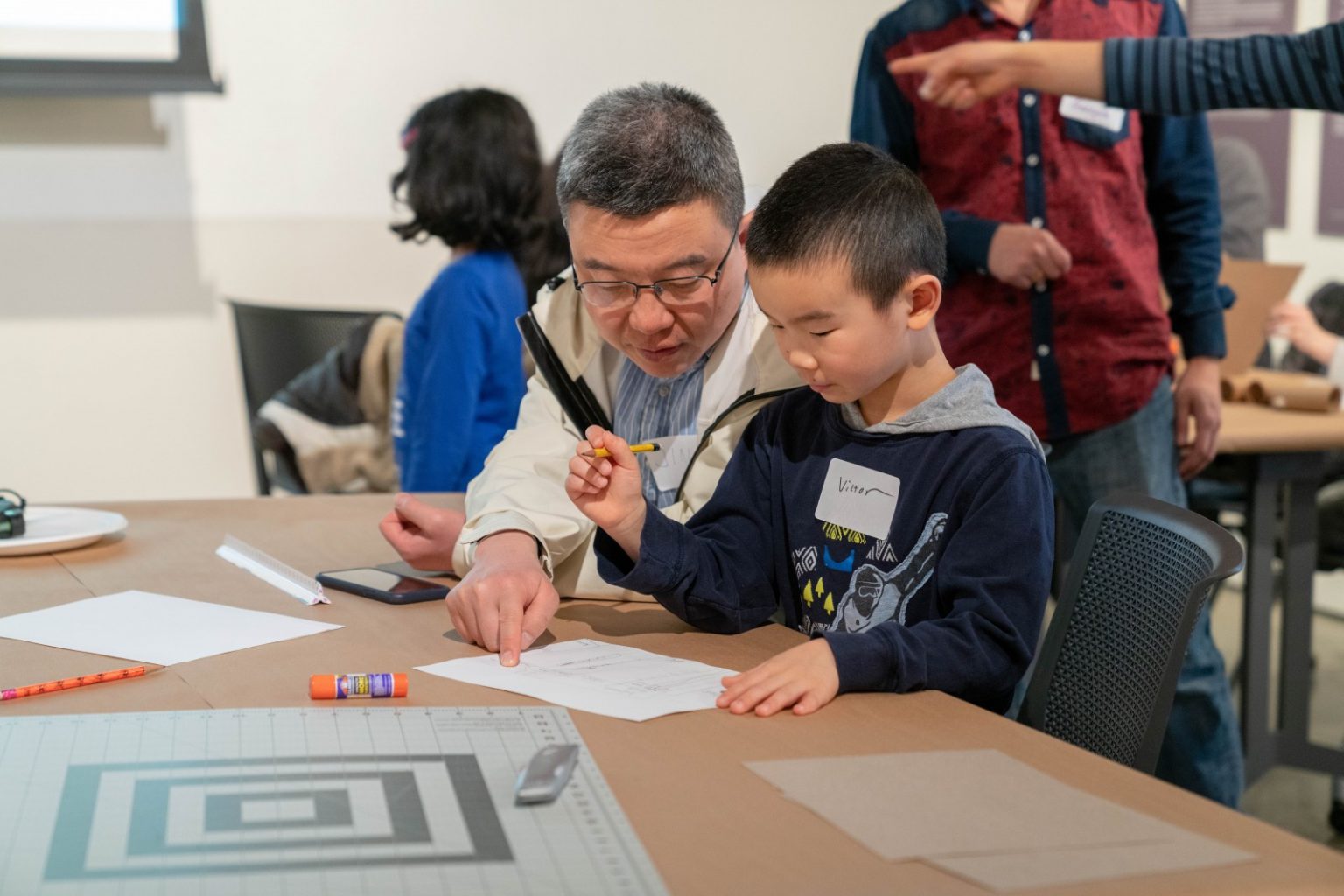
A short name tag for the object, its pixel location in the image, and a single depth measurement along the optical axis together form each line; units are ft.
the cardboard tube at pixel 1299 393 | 9.78
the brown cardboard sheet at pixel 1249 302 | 9.77
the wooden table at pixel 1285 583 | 9.22
